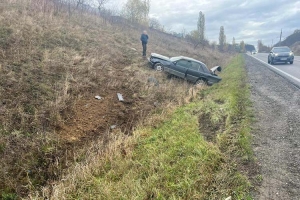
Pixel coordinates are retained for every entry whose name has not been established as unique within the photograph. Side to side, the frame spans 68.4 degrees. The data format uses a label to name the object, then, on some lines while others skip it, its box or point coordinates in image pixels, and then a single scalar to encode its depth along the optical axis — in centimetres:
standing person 1303
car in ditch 1113
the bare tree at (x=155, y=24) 4481
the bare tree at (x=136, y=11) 3656
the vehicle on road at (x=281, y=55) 1690
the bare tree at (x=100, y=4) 2413
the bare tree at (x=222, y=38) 6818
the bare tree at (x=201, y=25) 4474
